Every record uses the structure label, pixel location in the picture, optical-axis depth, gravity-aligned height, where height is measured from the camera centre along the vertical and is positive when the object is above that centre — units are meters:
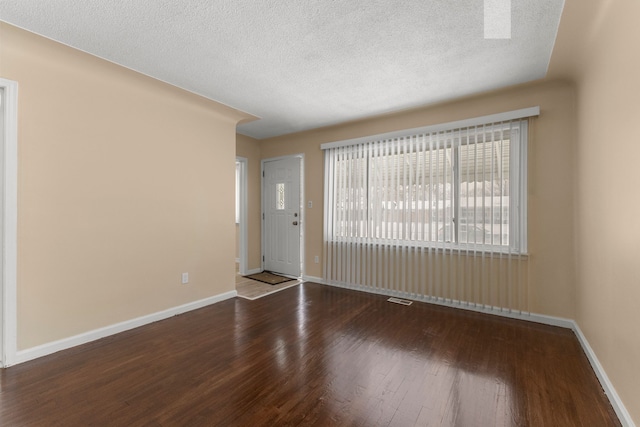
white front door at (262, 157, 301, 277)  4.93 -0.02
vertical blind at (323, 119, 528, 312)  3.08 -0.02
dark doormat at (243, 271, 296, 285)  4.65 -1.11
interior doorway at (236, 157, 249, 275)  5.14 -0.10
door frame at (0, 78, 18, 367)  2.12 -0.07
